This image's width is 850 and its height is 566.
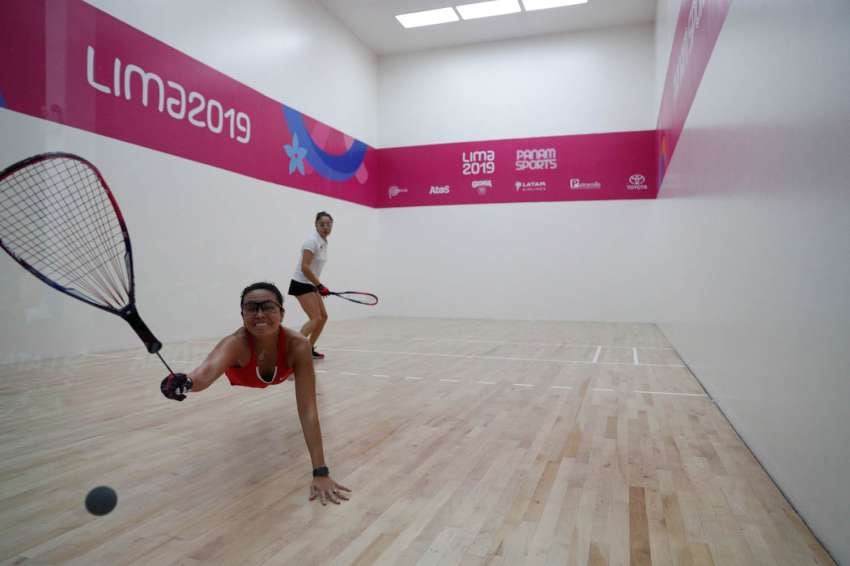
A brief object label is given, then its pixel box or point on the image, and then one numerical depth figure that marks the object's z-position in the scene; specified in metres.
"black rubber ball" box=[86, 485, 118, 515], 1.25
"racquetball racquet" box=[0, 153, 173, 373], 2.04
